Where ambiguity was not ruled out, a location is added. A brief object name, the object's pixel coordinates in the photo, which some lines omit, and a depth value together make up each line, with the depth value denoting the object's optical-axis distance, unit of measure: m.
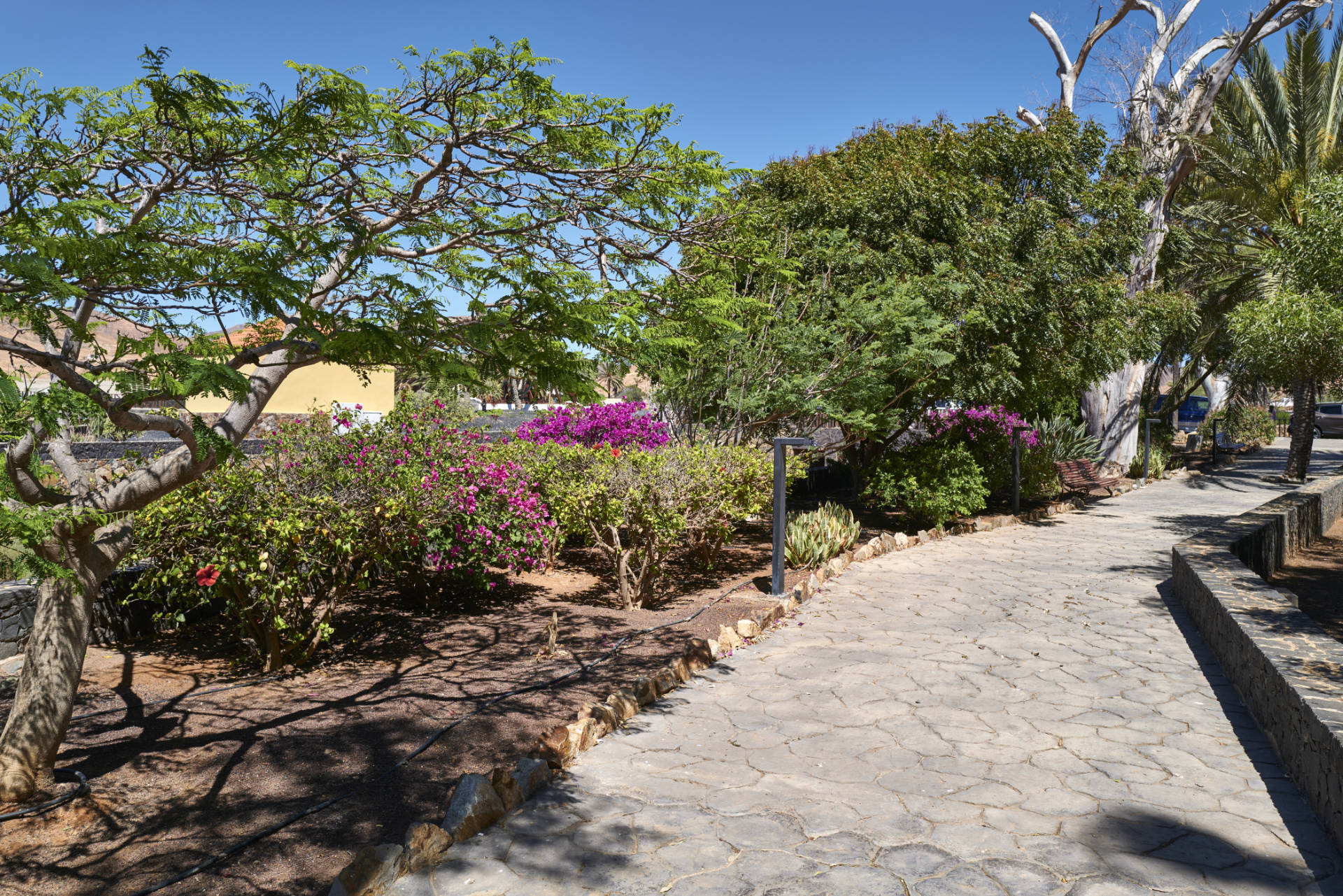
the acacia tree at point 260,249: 3.49
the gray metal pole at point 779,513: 8.90
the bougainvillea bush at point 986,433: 14.00
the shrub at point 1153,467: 23.20
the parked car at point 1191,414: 47.82
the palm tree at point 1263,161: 18.69
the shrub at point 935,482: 13.06
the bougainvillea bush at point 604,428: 10.93
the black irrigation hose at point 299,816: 3.65
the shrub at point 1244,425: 32.53
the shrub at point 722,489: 9.01
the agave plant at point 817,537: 10.78
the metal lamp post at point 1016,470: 15.73
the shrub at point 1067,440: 21.44
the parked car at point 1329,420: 40.09
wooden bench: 19.00
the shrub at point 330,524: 5.90
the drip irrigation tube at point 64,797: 4.13
